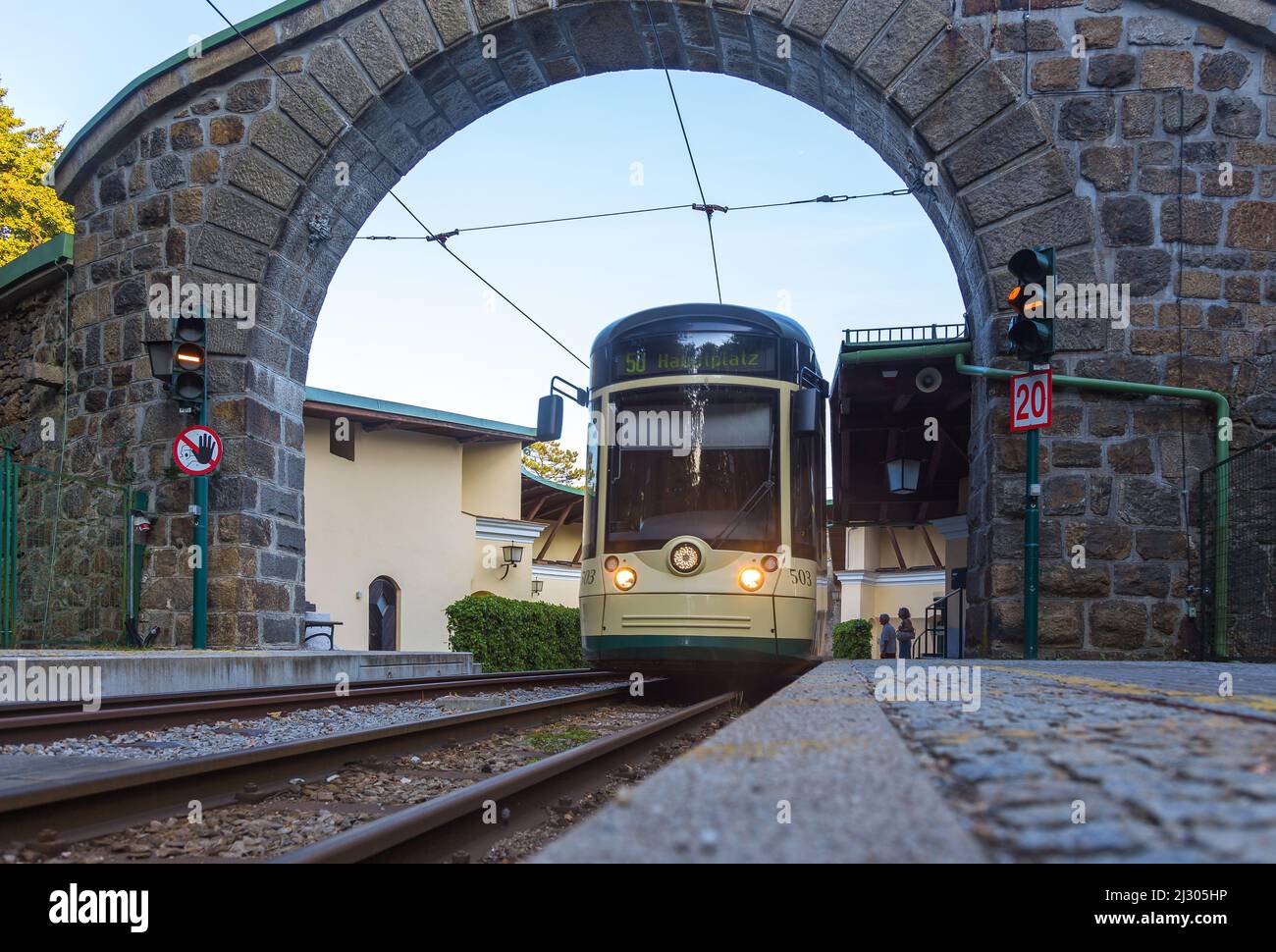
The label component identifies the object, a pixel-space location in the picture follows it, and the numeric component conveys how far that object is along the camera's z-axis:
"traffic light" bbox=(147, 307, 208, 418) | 10.03
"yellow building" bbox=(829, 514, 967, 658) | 32.78
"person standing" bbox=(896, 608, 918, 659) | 15.97
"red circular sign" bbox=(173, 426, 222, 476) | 9.88
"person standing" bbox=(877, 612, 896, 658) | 18.27
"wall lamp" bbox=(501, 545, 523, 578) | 26.17
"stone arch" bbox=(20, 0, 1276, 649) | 8.73
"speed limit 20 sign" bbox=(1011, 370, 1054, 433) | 7.79
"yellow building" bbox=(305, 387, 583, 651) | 21.91
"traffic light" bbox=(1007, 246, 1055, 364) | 7.73
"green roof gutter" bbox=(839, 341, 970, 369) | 9.61
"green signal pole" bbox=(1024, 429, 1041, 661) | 7.96
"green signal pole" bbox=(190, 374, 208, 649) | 10.02
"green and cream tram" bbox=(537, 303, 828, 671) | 8.72
